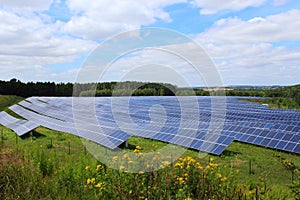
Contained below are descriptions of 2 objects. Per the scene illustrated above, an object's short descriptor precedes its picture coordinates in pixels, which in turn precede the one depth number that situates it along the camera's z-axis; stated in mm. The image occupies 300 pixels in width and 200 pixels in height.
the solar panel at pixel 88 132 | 12359
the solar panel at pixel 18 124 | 17327
